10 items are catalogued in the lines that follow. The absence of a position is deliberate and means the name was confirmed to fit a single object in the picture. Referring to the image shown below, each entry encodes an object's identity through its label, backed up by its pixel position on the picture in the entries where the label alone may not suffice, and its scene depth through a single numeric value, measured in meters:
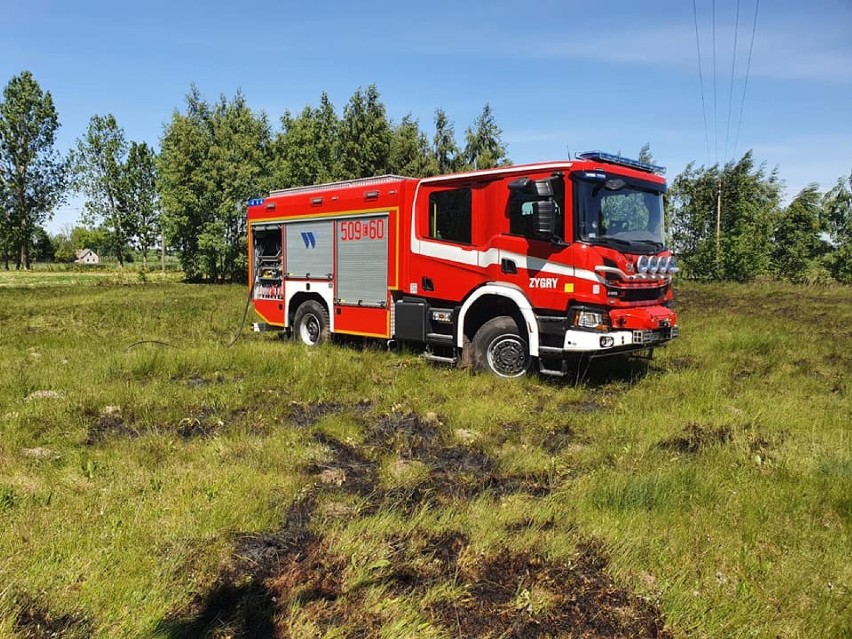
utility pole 38.99
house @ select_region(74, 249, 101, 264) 121.94
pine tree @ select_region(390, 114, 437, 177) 35.97
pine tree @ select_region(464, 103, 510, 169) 38.34
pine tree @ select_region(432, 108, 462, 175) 39.16
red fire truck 7.48
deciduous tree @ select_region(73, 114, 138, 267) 52.88
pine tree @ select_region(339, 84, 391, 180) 35.25
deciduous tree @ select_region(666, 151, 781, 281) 35.50
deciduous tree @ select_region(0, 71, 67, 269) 51.53
